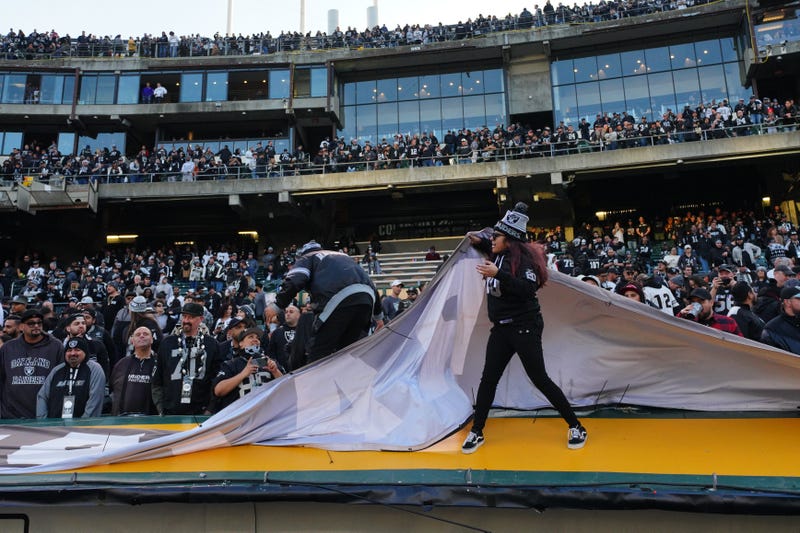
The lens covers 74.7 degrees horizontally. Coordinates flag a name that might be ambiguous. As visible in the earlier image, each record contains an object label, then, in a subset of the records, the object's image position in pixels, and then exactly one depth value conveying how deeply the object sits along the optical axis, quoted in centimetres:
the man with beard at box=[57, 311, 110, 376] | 563
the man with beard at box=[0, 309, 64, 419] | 513
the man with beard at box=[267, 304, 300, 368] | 619
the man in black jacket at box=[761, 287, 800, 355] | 459
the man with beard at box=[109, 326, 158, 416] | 513
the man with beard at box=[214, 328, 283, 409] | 446
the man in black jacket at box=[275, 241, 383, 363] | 434
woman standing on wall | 350
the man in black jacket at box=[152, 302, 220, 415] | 478
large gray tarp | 362
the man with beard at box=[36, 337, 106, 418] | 495
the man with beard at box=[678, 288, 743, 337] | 494
